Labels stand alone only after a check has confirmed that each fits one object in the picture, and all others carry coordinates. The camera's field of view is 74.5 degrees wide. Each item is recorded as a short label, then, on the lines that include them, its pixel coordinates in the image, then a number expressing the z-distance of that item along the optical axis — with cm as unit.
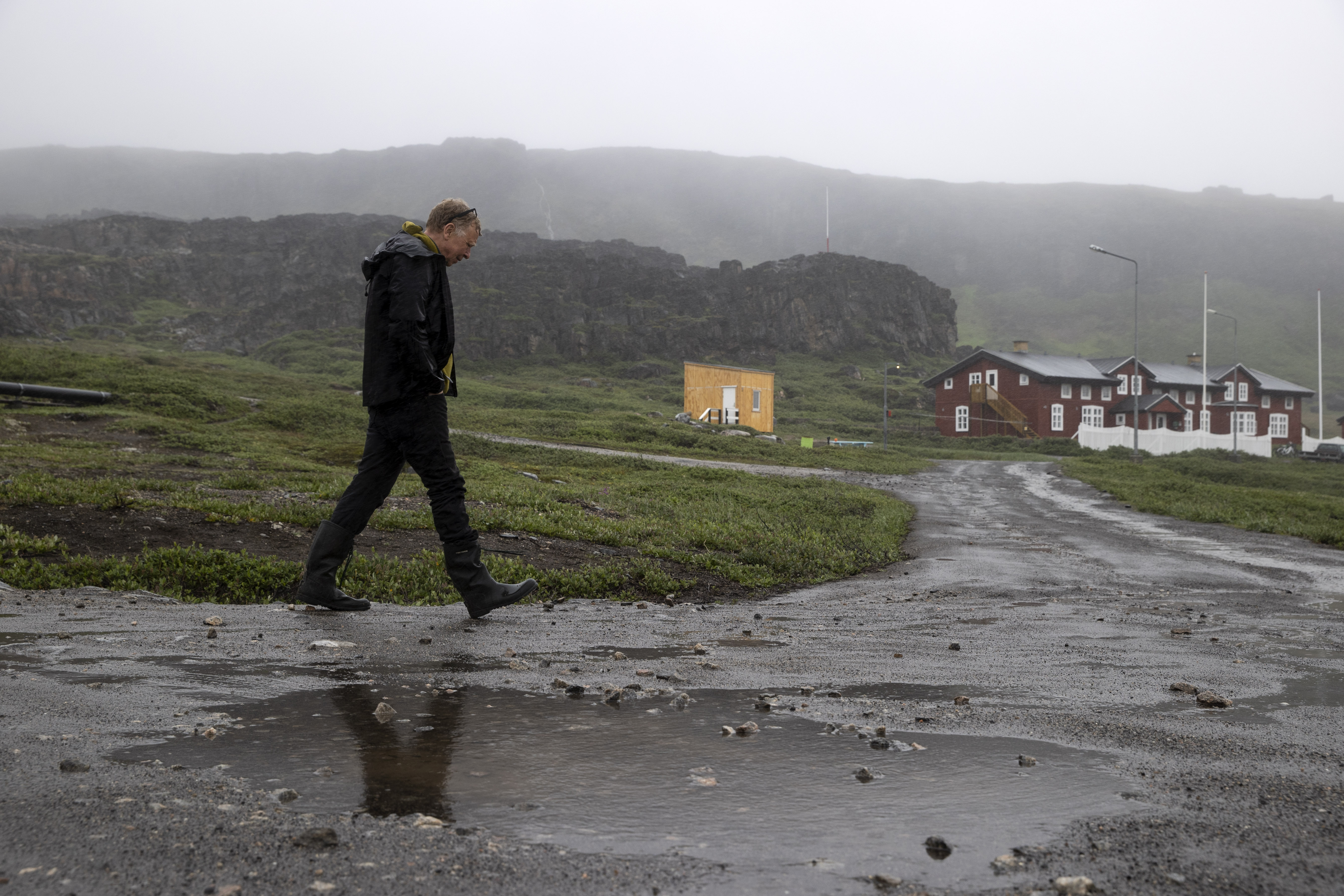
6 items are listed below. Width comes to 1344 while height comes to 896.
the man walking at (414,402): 597
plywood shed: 6831
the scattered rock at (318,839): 232
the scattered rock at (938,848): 237
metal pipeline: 2692
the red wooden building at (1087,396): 7506
